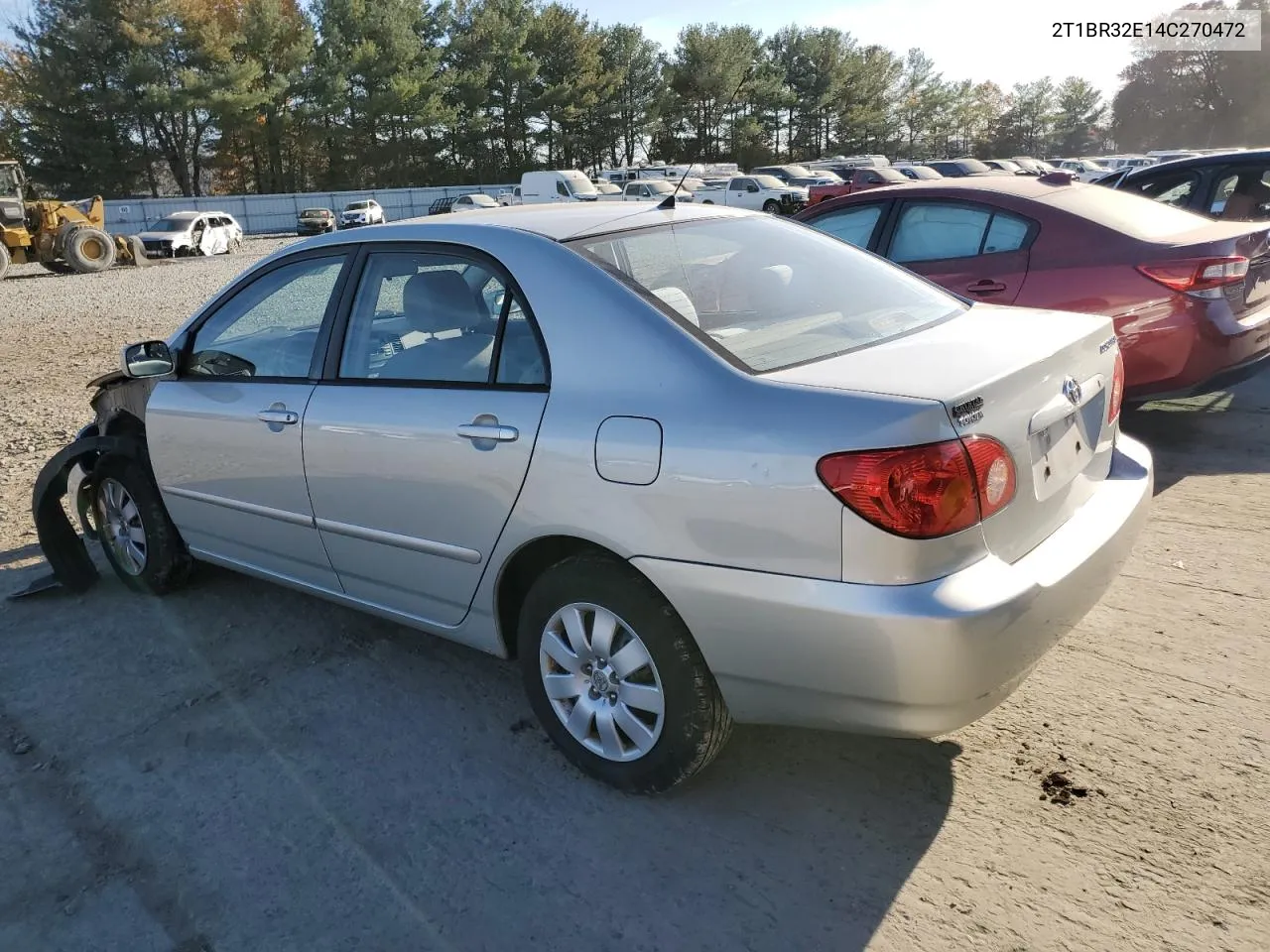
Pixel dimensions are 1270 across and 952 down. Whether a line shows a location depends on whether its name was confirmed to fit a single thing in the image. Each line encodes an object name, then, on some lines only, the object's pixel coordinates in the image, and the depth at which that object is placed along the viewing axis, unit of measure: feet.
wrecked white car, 93.04
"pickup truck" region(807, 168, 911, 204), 92.27
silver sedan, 7.40
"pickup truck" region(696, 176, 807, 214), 105.50
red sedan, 16.97
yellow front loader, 76.48
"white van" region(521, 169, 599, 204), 121.49
